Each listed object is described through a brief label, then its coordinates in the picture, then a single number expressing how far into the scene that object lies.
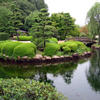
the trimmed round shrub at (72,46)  11.81
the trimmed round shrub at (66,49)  11.27
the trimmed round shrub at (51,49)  10.25
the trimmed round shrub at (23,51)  9.37
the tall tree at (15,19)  13.61
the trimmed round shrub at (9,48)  9.78
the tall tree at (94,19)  17.23
